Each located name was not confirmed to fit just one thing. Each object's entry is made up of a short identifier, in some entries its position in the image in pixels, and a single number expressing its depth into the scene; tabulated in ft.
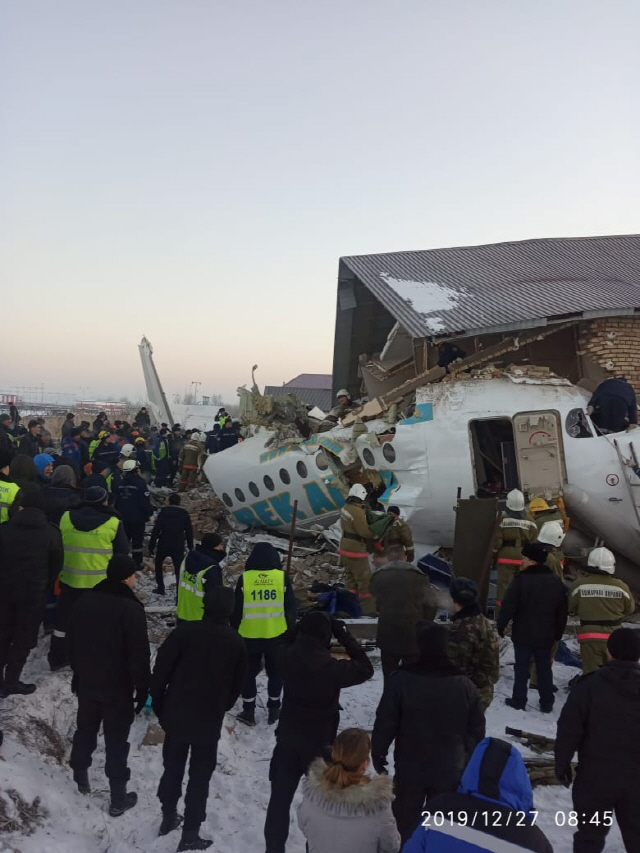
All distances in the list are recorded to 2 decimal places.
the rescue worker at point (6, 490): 20.06
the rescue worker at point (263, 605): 17.92
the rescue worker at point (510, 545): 24.61
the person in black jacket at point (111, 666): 13.94
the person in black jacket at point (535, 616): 19.45
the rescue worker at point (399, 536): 28.32
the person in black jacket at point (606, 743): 11.59
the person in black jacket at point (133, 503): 32.53
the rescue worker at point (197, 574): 19.52
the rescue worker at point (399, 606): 18.49
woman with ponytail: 9.32
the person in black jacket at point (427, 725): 11.77
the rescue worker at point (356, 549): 28.14
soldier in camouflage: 15.25
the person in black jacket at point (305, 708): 12.50
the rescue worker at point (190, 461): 60.03
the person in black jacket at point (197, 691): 13.10
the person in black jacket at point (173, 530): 30.17
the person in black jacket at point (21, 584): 17.02
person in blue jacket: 7.50
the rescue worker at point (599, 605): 18.44
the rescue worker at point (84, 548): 18.74
